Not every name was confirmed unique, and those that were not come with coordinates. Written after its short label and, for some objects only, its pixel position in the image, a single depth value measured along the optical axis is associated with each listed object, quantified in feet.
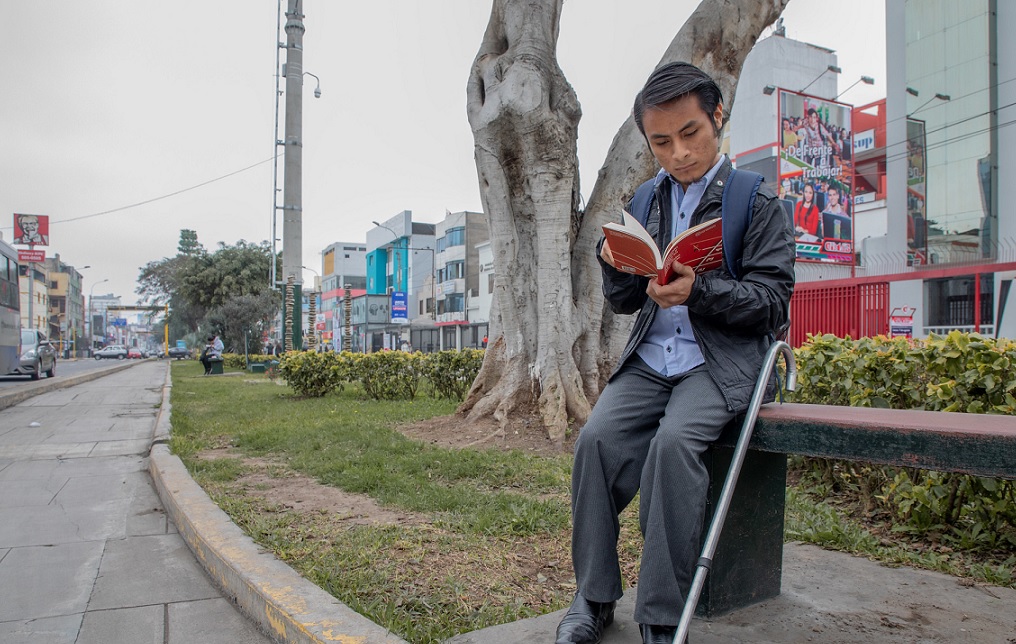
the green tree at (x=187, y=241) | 180.38
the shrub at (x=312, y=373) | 37.99
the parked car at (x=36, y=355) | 66.23
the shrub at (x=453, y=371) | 33.12
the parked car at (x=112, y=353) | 228.84
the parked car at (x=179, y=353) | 221.87
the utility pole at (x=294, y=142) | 51.11
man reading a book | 6.33
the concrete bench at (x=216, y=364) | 81.63
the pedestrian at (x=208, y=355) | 80.86
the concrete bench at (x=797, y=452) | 5.64
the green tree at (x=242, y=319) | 115.03
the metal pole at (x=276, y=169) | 55.26
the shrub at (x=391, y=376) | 35.86
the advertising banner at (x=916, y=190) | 60.54
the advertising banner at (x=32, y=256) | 131.50
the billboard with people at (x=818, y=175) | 60.23
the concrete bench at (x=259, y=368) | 84.94
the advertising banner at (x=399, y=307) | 149.07
